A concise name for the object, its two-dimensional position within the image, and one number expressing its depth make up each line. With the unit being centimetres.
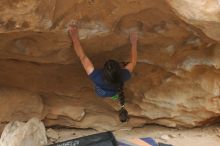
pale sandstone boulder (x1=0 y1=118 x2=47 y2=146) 315
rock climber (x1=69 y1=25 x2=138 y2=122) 288
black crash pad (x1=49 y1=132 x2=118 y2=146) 302
